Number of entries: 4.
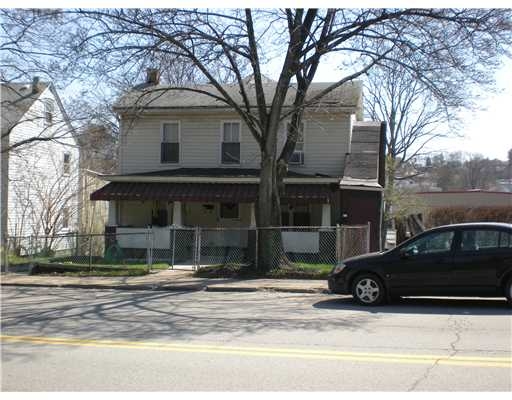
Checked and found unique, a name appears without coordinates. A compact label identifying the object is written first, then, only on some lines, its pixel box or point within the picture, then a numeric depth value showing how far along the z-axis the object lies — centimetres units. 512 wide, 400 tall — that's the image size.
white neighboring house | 2567
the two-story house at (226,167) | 2061
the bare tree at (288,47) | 1423
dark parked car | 1025
